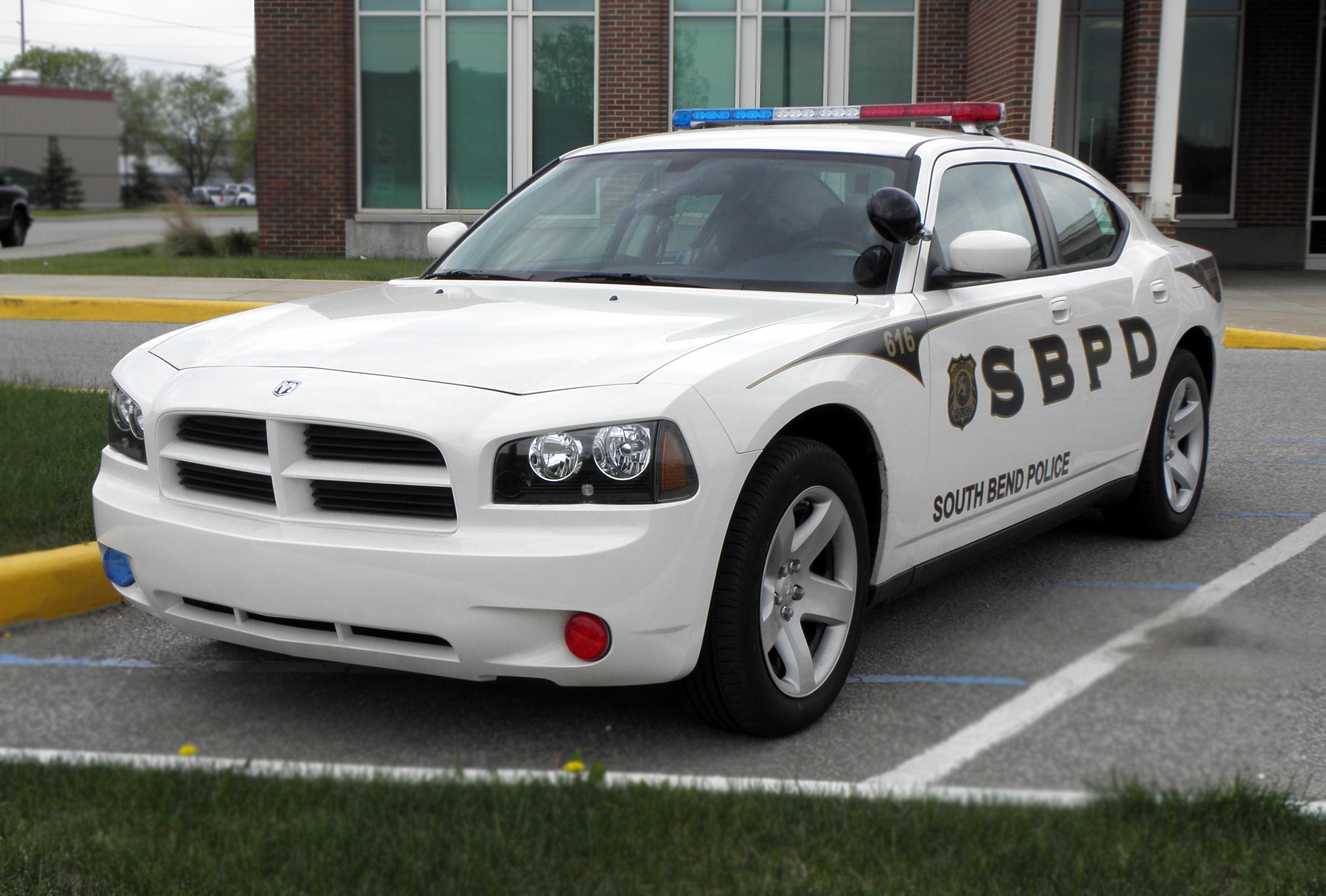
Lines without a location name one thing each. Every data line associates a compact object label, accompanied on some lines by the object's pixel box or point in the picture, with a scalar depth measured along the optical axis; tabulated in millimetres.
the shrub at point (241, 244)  22141
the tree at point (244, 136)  106194
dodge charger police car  3283
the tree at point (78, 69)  109312
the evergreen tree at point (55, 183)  62500
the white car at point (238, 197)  85125
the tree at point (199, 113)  116938
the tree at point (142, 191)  74750
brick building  20859
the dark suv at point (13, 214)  28828
